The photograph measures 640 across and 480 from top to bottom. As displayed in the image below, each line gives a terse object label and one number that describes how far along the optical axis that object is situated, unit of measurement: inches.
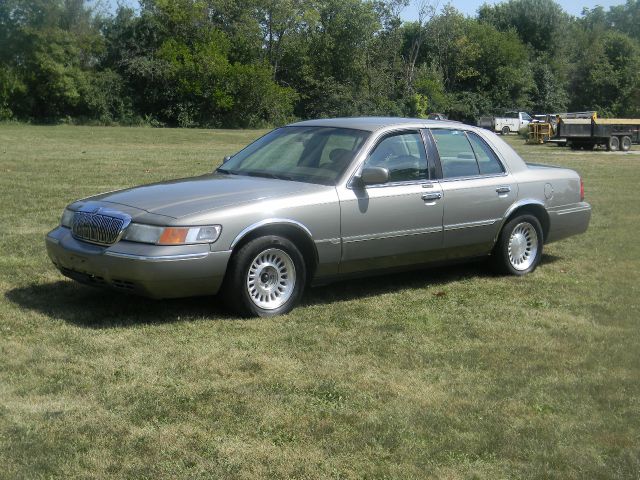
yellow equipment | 1560.0
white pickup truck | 2178.9
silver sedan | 248.5
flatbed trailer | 1302.9
